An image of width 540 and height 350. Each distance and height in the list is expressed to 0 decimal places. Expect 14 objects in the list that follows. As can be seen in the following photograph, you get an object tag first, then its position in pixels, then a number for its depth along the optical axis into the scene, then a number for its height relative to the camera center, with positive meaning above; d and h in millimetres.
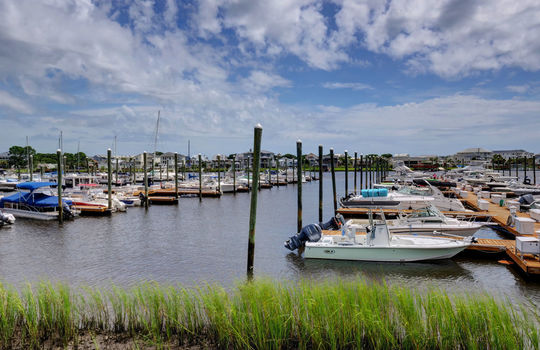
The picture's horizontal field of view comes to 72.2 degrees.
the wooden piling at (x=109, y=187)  33750 -1724
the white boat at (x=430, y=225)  19219 -3029
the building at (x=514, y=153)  187038 +7612
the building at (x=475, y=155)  192625 +6598
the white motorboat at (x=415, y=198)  27438 -2467
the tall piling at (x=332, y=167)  31833 +23
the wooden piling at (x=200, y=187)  46856 -2531
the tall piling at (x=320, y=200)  28125 -2512
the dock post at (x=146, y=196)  38447 -2982
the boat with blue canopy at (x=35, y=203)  29950 -2905
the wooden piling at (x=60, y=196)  28453 -2161
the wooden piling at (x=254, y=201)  14484 -1335
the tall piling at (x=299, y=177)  23219 -611
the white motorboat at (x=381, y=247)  16047 -3477
